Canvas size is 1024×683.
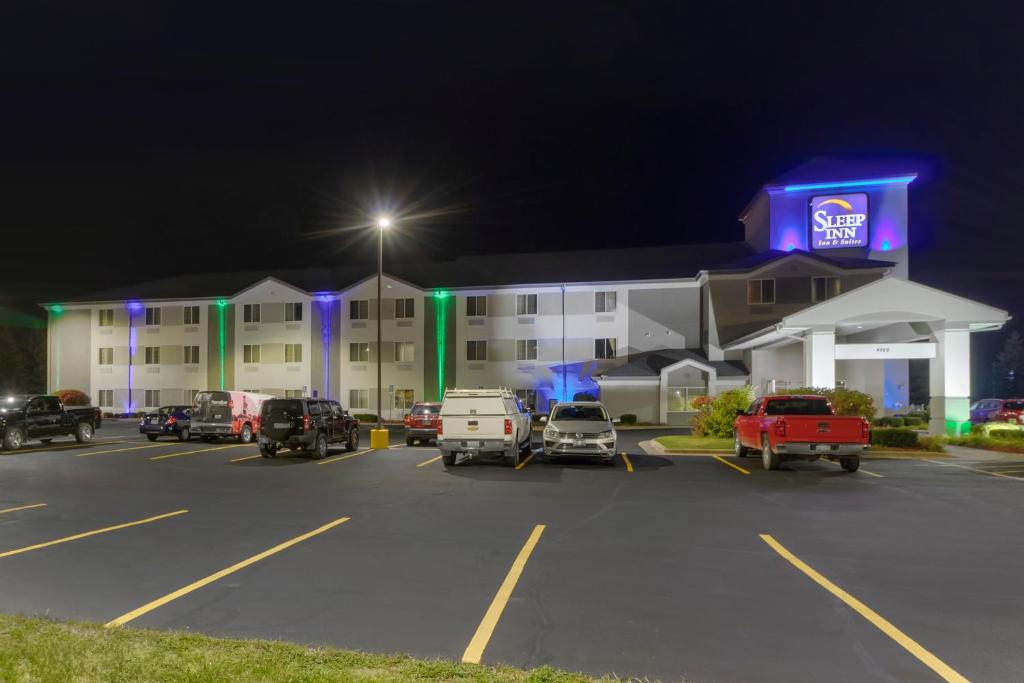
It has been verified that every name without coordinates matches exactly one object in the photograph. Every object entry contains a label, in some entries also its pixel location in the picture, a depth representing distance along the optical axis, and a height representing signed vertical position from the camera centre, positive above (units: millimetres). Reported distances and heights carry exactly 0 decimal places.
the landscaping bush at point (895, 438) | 18984 -2791
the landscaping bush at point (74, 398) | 40062 -3174
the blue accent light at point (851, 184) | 36469 +11301
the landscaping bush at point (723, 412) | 21984 -2244
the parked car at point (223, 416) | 21969 -2459
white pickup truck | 15039 -1869
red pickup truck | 13883 -2044
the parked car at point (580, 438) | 15570 -2307
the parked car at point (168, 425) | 23016 -2909
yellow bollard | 20594 -3055
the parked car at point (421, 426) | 21859 -2765
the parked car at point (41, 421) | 19531 -2497
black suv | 17219 -2254
